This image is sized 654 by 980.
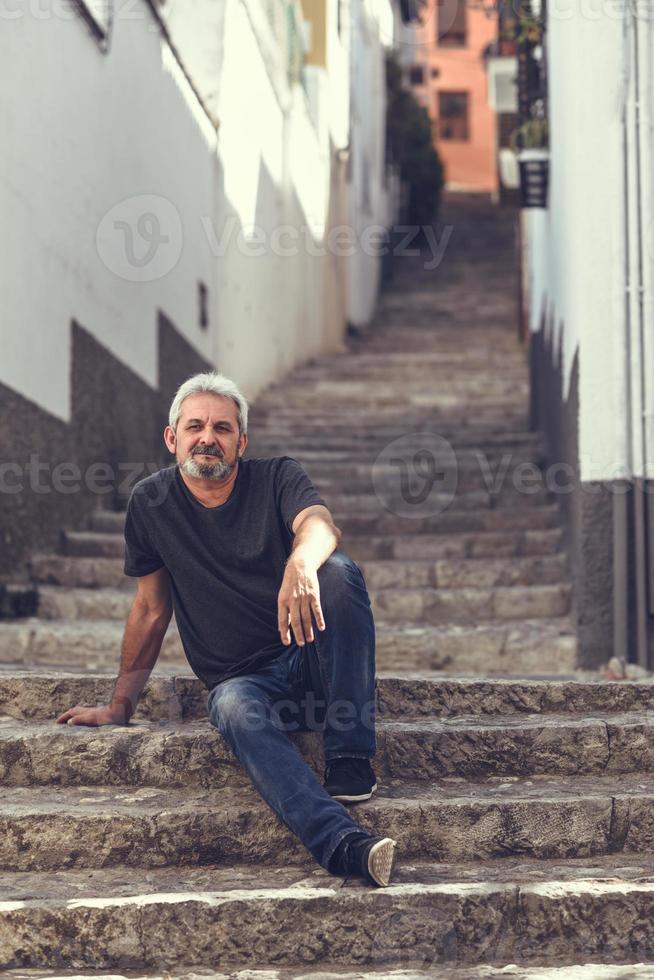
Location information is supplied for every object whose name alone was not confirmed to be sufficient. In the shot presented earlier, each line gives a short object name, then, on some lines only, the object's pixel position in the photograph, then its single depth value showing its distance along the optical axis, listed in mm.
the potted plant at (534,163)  7520
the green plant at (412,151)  23078
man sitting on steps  3207
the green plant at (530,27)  7942
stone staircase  2896
